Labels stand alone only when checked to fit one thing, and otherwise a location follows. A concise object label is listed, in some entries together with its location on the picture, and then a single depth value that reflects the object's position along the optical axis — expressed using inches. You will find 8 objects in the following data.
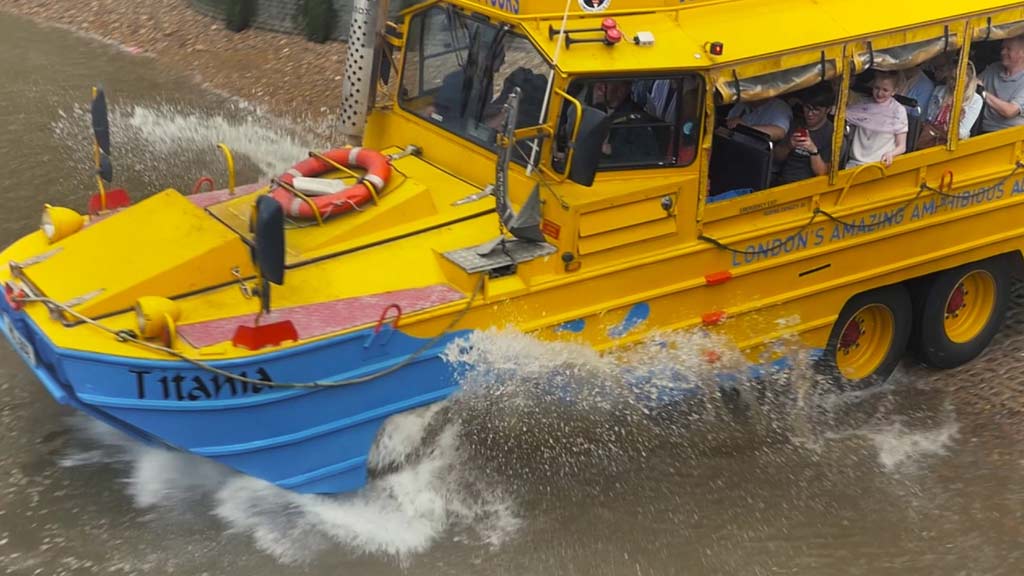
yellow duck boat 198.1
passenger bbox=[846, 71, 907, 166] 256.5
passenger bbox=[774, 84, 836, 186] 248.8
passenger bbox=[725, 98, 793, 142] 249.0
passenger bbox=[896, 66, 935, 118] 269.0
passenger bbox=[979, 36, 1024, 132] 273.4
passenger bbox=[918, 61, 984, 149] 264.4
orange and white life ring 225.0
